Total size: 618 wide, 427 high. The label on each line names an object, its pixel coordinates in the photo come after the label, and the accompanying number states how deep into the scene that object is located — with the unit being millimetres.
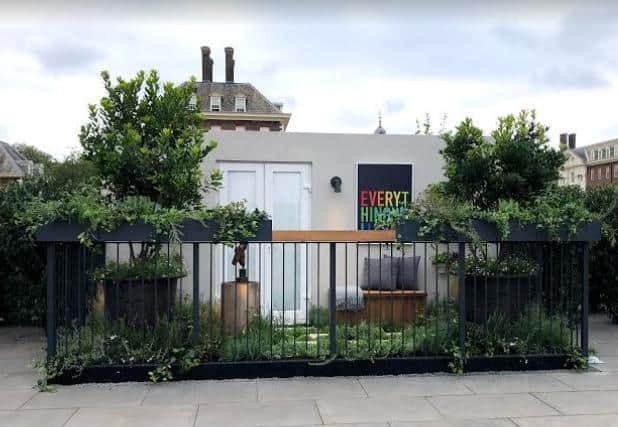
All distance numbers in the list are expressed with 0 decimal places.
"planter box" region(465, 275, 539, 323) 5074
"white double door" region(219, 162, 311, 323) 7418
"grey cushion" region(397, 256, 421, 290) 7281
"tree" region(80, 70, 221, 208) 5113
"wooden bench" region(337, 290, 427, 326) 6863
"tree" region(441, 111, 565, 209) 5820
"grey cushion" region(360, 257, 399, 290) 7238
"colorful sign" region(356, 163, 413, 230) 7645
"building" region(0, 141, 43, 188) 37312
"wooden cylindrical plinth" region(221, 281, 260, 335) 5922
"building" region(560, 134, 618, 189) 51781
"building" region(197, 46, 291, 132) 32875
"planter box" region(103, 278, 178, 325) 4797
